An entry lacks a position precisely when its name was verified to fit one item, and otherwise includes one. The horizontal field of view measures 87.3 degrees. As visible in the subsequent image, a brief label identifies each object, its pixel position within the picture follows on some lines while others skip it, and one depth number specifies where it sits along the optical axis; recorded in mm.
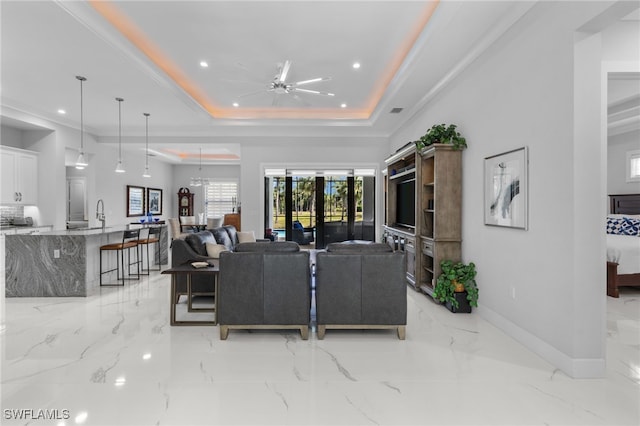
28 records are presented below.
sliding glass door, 7980
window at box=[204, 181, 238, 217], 11852
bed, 4750
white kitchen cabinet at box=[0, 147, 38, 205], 5922
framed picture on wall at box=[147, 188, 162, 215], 10240
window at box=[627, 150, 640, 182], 6199
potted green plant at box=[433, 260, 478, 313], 3957
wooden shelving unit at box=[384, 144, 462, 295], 4305
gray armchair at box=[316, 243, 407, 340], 3193
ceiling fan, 4177
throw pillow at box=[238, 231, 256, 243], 6414
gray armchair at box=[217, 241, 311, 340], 3188
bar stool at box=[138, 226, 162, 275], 6120
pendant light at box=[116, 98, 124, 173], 5711
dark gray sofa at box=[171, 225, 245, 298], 4383
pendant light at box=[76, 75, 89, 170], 4574
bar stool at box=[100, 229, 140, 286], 5316
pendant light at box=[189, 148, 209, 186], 10133
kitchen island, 4734
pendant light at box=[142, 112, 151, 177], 6359
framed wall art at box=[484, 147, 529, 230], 3057
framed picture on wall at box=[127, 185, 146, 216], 9242
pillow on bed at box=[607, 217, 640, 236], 5594
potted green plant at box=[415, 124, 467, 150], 4175
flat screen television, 5327
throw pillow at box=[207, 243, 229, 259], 4539
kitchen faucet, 7788
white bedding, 4840
